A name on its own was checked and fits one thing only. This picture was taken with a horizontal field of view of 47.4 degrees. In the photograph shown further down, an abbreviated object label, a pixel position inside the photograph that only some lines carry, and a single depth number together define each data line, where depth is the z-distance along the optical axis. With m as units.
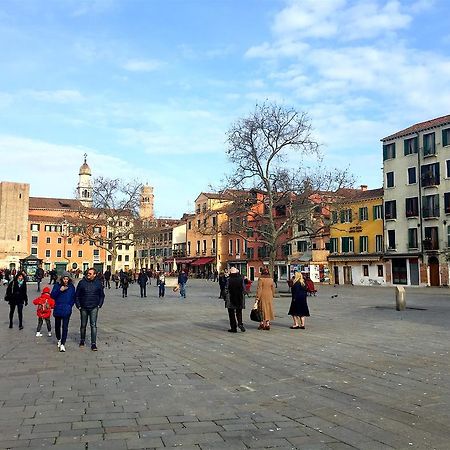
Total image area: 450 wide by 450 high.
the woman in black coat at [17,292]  13.93
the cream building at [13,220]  66.50
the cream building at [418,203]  46.47
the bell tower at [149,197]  130.70
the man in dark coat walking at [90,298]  10.61
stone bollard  20.75
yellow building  52.62
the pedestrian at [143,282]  30.94
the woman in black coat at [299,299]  13.69
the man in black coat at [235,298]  12.76
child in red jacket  12.02
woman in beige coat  13.37
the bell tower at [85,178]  140.75
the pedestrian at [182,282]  29.44
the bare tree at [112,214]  57.00
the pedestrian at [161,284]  30.91
